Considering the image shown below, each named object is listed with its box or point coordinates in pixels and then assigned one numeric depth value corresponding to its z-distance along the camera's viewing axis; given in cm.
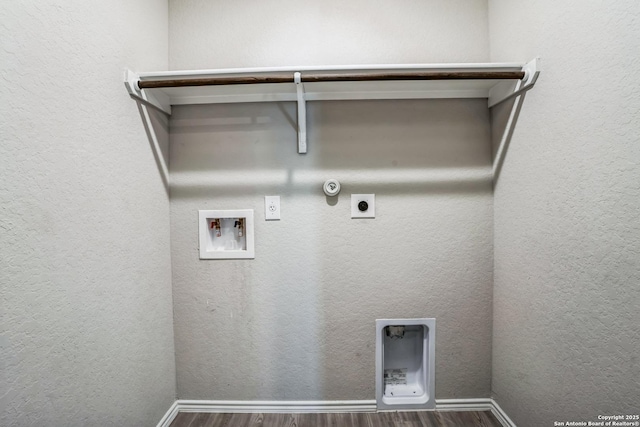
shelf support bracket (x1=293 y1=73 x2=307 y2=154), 114
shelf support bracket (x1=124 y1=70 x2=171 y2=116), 100
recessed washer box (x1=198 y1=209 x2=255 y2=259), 129
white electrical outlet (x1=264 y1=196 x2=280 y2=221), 129
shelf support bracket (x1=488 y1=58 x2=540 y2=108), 98
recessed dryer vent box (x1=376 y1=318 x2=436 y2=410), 130
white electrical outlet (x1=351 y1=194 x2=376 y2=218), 129
